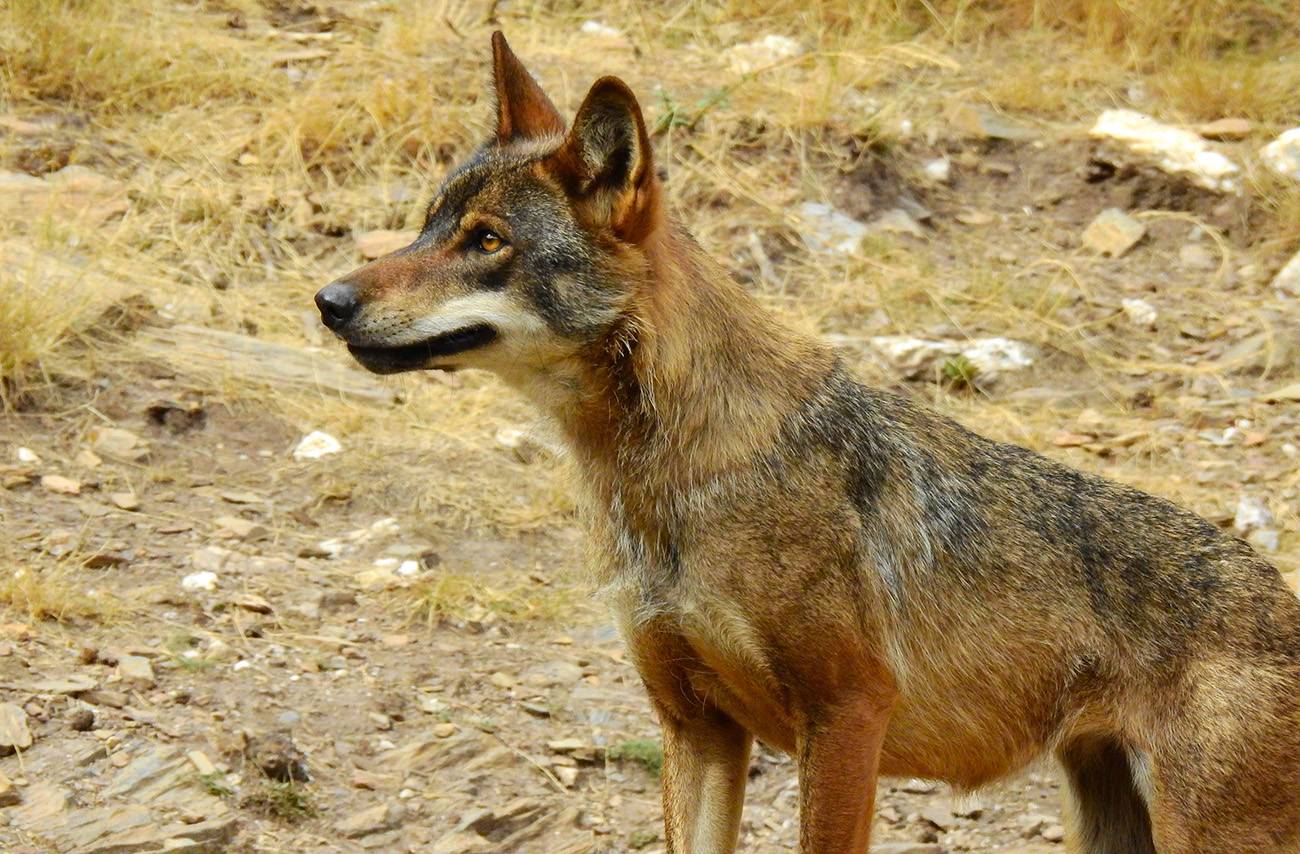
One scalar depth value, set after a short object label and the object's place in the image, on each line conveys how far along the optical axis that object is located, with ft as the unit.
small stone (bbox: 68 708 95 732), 37.96
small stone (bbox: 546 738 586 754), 42.98
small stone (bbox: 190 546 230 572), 46.75
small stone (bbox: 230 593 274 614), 45.11
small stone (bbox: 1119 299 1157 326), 64.03
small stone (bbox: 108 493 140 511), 48.96
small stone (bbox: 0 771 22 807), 35.19
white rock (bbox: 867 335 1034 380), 61.57
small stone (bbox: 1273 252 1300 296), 64.54
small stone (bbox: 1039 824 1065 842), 40.78
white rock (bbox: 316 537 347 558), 49.70
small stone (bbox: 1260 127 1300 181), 68.59
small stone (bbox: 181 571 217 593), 45.62
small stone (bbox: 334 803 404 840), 37.88
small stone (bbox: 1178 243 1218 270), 67.05
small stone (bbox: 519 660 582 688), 45.73
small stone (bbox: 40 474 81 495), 48.85
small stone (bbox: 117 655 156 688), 40.29
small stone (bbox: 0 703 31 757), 36.83
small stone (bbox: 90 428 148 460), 51.42
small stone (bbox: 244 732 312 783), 38.14
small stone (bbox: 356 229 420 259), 63.51
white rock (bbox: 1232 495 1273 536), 52.39
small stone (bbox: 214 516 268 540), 48.80
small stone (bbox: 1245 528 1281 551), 51.44
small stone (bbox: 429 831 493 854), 37.96
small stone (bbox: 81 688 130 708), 39.19
